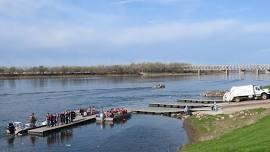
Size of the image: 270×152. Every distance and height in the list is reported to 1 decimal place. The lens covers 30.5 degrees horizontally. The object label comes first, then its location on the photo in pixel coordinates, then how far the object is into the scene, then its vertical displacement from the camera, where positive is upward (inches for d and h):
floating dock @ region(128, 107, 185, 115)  2972.4 -277.0
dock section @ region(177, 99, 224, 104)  3484.5 -258.4
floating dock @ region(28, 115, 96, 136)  2220.4 -285.8
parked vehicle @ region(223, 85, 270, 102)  3056.1 -179.9
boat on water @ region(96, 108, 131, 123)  2645.2 -272.5
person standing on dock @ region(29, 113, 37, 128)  2327.5 -257.5
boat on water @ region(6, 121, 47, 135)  2228.6 -279.0
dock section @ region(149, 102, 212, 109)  3213.6 -265.4
